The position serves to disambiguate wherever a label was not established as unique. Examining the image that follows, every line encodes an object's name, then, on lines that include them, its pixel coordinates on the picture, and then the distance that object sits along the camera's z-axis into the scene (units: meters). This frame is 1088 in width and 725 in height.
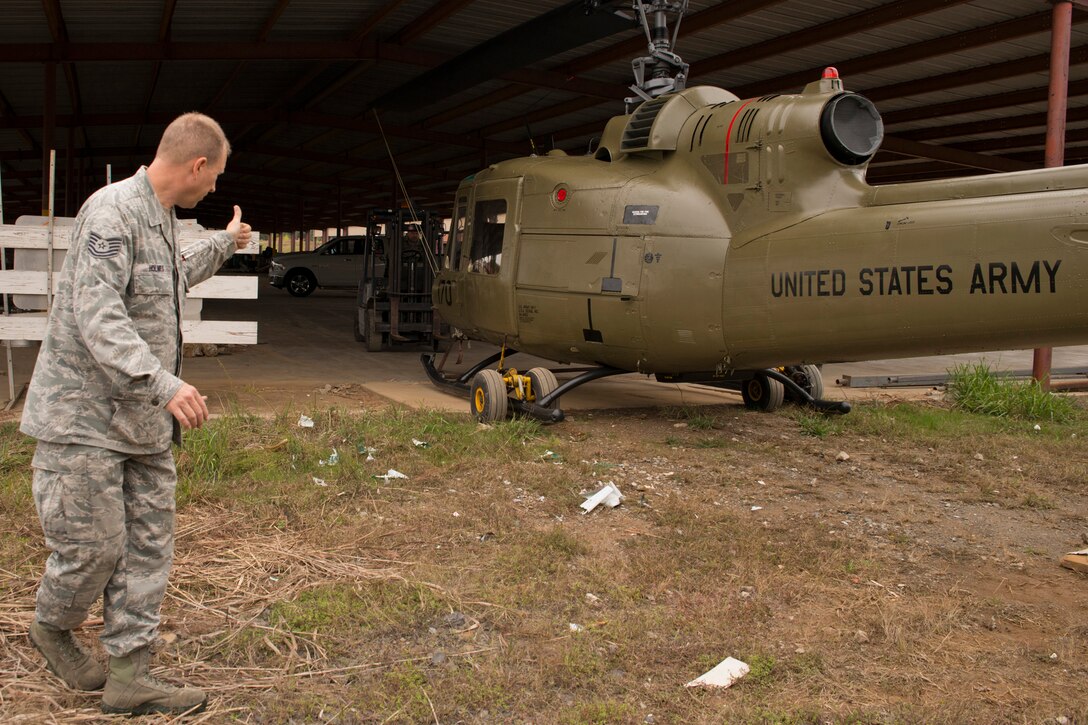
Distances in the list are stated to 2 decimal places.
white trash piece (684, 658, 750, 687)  3.15
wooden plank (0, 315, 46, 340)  7.02
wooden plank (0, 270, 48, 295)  6.88
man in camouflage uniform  2.61
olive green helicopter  5.20
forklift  12.70
